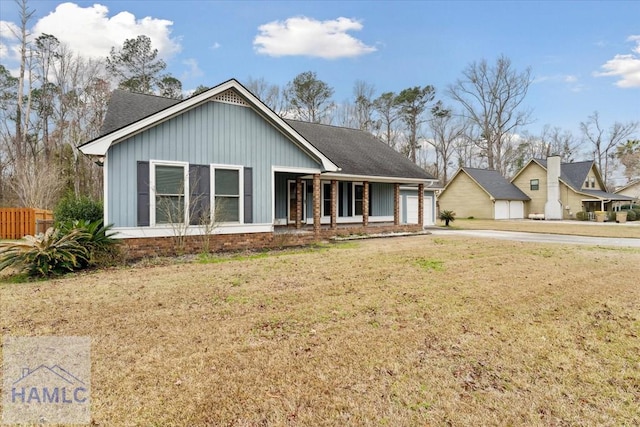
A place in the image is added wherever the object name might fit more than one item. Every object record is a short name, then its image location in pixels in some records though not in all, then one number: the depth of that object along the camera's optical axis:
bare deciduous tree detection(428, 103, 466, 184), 41.72
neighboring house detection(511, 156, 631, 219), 33.25
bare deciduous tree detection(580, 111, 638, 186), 48.44
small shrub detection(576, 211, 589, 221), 31.55
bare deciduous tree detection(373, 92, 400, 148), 38.59
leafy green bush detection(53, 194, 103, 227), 9.99
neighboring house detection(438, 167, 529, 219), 33.22
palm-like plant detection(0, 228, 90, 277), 7.11
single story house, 9.10
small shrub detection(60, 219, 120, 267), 8.07
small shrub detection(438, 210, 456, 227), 24.59
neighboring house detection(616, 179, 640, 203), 42.84
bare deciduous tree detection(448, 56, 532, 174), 42.38
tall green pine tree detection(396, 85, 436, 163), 38.81
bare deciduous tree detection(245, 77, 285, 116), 33.12
